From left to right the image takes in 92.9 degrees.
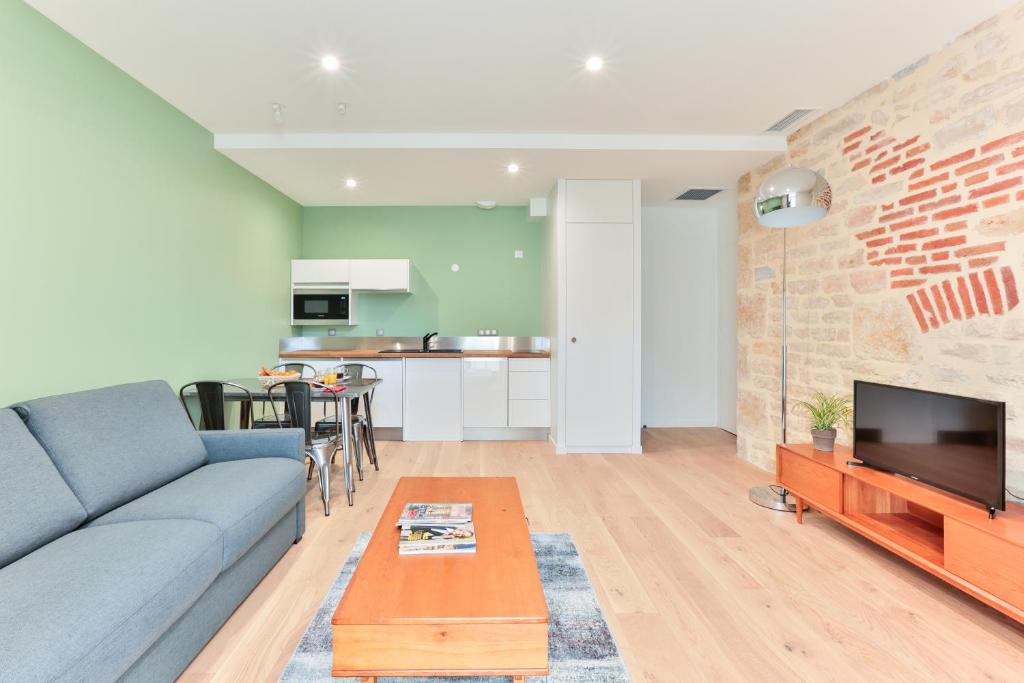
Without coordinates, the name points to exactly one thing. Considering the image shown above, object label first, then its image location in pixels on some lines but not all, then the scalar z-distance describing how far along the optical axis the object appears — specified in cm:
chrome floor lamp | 284
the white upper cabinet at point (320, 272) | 529
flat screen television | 205
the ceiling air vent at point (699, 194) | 499
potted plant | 297
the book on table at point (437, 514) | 187
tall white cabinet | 455
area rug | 164
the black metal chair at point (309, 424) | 307
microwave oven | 527
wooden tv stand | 185
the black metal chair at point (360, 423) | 377
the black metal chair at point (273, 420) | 365
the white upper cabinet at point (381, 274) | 528
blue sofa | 123
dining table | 324
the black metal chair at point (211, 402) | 325
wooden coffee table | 128
